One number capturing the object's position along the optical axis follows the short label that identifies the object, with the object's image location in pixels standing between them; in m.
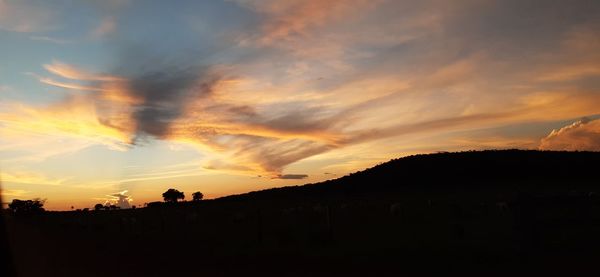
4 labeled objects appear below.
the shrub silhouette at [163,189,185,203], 147.50
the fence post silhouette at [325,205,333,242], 22.25
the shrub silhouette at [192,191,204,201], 156.88
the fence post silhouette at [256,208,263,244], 23.97
